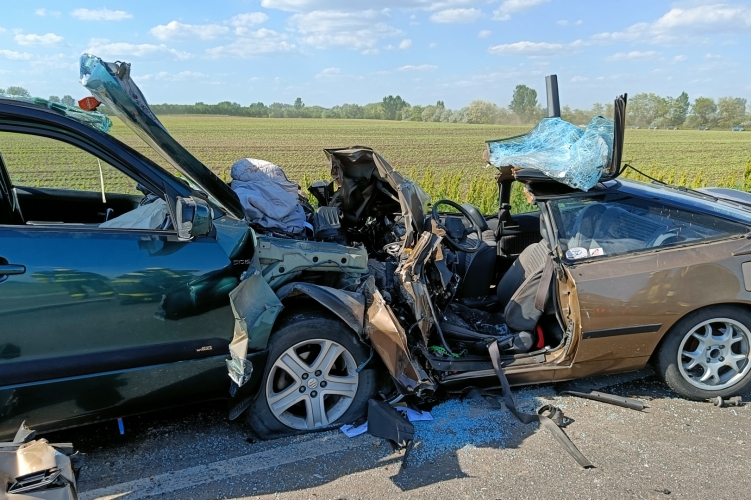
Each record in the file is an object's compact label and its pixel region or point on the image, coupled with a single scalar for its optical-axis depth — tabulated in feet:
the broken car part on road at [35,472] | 6.40
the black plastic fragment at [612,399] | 12.63
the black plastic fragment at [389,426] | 10.80
